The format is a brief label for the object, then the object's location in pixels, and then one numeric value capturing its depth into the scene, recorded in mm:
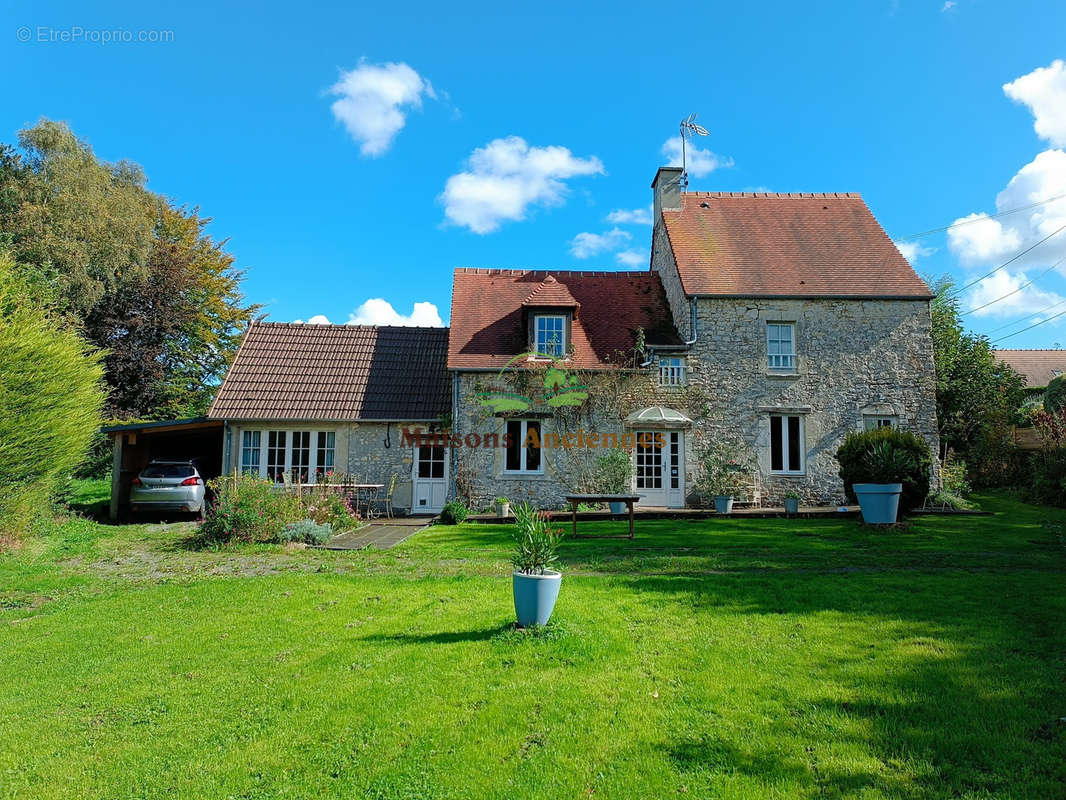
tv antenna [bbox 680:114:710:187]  20547
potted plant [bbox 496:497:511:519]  15626
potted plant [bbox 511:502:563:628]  5797
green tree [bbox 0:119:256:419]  21844
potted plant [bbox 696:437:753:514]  16812
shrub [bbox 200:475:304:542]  11664
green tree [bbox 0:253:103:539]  10781
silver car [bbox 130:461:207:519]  15352
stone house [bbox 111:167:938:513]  16797
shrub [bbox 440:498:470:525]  15164
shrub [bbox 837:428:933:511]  13023
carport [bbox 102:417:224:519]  16312
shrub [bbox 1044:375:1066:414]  20948
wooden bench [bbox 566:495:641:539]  11992
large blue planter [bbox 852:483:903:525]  12320
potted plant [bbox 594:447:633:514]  16562
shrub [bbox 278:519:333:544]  11789
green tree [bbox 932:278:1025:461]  22172
